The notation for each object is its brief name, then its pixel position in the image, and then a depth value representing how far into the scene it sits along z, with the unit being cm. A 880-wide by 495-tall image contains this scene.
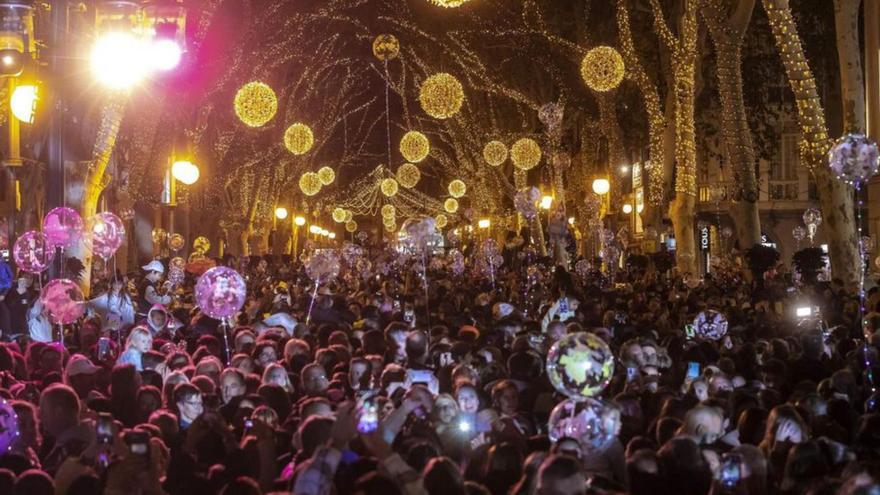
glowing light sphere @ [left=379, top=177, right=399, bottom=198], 5157
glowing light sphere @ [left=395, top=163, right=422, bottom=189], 5923
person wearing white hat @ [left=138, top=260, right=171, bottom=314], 1593
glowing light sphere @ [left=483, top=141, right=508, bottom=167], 3691
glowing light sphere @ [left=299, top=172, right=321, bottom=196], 4511
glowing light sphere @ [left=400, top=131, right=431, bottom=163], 3478
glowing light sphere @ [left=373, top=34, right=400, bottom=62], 2114
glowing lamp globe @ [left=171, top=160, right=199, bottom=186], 2355
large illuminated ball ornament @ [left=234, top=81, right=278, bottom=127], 2450
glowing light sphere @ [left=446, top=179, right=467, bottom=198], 5231
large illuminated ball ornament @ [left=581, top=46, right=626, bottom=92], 2194
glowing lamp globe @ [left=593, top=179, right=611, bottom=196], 3390
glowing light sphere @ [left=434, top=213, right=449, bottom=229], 7338
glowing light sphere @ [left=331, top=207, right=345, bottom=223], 7100
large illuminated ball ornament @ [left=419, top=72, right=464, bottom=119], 2680
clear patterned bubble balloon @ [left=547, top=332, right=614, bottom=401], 654
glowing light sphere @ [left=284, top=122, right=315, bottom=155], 3206
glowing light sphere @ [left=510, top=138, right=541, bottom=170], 3469
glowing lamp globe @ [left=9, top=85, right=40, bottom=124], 1502
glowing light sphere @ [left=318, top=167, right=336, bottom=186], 5043
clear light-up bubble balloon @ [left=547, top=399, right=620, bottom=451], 616
